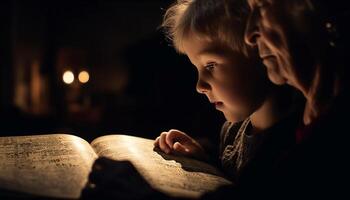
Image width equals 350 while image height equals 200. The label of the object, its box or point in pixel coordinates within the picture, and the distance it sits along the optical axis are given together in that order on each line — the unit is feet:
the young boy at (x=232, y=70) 3.43
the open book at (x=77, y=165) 2.53
